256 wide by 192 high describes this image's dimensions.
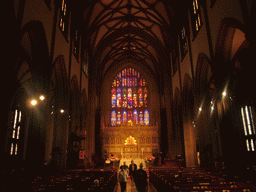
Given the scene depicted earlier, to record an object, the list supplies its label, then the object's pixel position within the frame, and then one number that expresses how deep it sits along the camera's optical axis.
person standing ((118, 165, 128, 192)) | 9.10
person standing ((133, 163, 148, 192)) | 7.96
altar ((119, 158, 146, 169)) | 24.97
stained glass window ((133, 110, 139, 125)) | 35.34
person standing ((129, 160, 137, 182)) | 11.48
